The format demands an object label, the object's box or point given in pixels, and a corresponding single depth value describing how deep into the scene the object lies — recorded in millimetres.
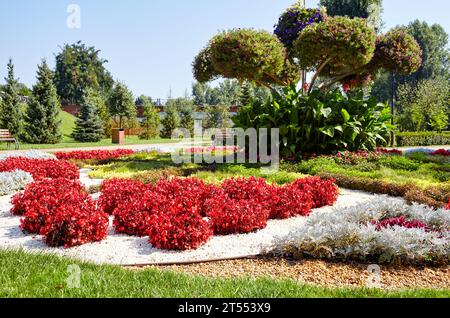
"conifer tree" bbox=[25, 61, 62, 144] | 26281
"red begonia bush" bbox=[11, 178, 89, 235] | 5145
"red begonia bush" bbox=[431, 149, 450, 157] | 14070
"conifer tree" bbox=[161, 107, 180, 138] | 32969
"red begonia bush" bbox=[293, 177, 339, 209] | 6512
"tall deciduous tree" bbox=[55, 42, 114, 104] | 52594
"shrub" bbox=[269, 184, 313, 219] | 5832
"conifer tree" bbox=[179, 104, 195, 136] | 35094
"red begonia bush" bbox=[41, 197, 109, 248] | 4617
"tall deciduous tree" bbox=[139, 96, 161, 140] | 30381
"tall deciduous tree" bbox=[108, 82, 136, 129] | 30284
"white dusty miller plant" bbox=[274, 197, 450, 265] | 3994
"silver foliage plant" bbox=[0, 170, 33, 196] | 7750
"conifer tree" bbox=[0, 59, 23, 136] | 26844
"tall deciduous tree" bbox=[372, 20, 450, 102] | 52428
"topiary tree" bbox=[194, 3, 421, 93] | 11406
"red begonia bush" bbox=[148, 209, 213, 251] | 4473
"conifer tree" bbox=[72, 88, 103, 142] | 28344
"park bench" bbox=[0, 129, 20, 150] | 19328
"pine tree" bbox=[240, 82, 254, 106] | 34219
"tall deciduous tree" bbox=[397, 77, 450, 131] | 31906
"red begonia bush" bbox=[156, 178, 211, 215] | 5793
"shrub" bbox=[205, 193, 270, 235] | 5039
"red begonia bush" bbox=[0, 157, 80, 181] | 8969
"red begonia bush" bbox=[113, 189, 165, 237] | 5066
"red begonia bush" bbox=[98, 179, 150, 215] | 6219
